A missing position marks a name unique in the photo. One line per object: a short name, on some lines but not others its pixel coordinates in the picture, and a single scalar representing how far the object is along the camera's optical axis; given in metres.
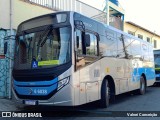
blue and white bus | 5.34
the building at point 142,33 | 17.16
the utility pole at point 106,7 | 12.98
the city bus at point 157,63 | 12.92
